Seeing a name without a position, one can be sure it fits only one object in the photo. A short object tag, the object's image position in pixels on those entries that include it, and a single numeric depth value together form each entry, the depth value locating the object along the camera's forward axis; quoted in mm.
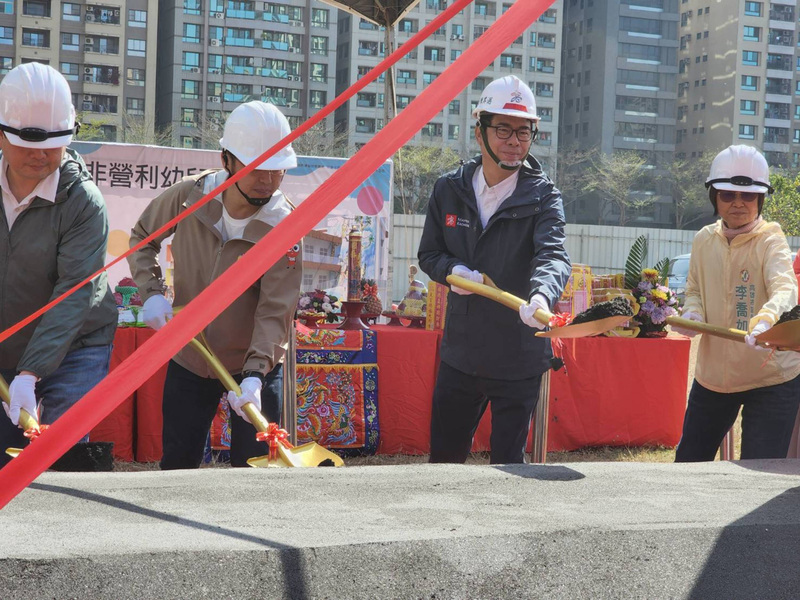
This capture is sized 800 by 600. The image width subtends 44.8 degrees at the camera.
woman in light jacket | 3215
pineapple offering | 5543
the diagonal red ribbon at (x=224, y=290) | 1167
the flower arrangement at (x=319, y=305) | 5578
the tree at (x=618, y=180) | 50250
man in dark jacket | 2877
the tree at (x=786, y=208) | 33844
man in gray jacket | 2520
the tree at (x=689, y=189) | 52281
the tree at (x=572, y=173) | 51656
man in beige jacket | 2855
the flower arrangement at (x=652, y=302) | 5746
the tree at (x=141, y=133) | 39288
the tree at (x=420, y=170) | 43344
